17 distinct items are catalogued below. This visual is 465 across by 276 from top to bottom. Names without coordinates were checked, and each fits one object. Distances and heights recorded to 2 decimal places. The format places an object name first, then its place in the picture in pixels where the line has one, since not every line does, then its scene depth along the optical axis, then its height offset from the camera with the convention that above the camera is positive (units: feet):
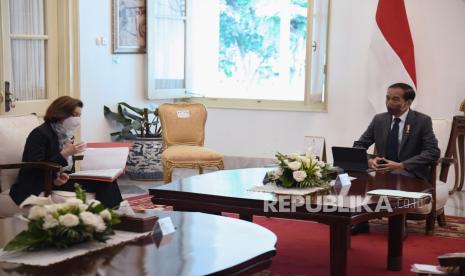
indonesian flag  26.25 +0.63
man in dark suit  18.52 -1.94
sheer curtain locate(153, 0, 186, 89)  28.45 +0.63
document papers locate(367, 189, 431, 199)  14.40 -2.57
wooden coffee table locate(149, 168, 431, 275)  13.50 -2.67
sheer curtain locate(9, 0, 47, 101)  22.07 +0.29
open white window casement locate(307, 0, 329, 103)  27.71 +0.62
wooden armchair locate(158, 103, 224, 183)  22.71 -2.54
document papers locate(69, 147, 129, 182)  18.29 -2.54
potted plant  26.61 -2.98
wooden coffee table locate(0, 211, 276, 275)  8.76 -2.52
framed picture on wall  26.63 +1.22
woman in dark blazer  16.60 -2.17
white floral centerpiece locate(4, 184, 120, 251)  9.20 -2.11
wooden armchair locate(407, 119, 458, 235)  18.66 -3.33
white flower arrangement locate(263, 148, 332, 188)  14.74 -2.22
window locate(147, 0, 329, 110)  29.22 +0.43
